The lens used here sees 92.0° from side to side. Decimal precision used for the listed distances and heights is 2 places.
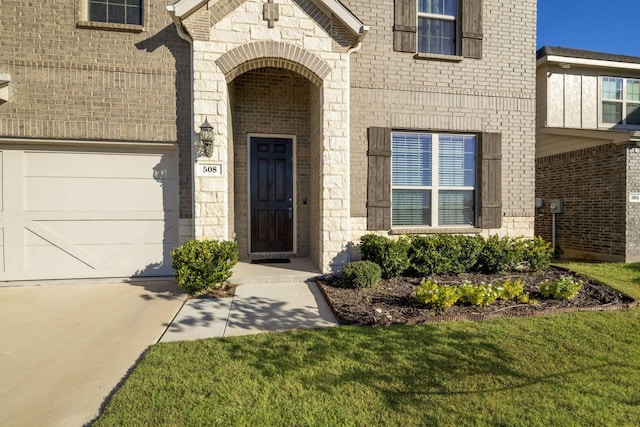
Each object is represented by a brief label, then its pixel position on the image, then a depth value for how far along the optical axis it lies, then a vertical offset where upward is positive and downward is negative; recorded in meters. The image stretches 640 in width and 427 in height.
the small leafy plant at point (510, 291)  4.18 -1.15
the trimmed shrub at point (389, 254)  5.16 -0.81
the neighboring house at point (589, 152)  6.90 +1.33
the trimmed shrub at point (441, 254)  5.36 -0.85
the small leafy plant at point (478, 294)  3.97 -1.15
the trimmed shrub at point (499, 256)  5.60 -0.91
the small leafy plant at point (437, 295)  3.85 -1.13
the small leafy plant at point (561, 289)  4.22 -1.16
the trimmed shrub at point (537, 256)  5.68 -0.92
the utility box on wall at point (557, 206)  8.28 -0.01
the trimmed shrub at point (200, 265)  4.47 -0.87
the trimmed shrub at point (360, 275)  4.73 -1.06
